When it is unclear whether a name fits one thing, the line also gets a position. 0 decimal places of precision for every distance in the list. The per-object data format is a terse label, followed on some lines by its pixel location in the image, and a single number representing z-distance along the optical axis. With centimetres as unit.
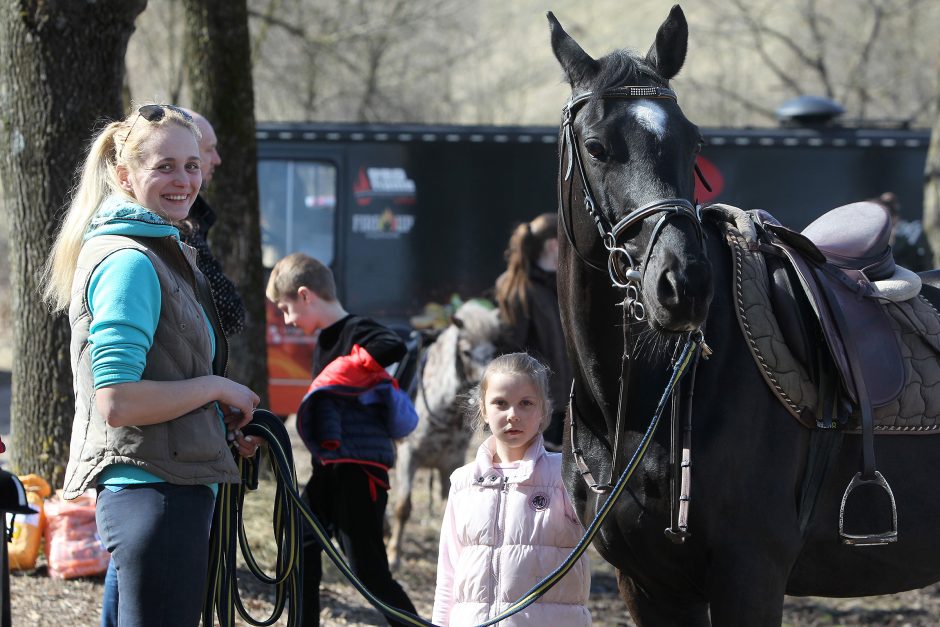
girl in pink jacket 629
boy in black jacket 827
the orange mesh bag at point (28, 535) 996
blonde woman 475
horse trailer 2155
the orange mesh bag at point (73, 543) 987
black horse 522
